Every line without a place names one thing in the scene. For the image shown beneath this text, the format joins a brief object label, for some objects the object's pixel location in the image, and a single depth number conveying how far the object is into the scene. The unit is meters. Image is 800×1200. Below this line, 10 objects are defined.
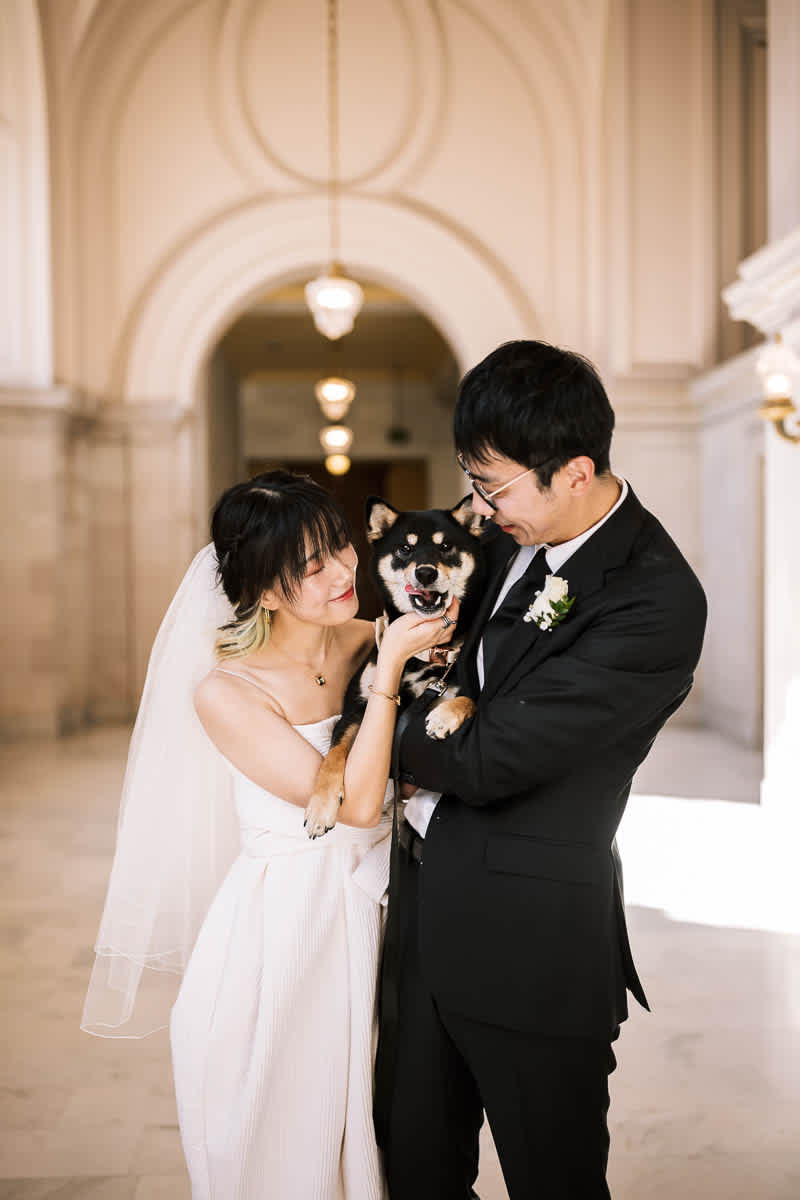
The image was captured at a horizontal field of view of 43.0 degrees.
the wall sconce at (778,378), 5.43
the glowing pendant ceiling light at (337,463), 17.96
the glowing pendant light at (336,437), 15.70
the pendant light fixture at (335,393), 12.29
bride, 1.91
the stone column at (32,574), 9.51
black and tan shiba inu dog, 1.85
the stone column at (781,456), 5.76
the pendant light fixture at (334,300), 8.30
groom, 1.53
